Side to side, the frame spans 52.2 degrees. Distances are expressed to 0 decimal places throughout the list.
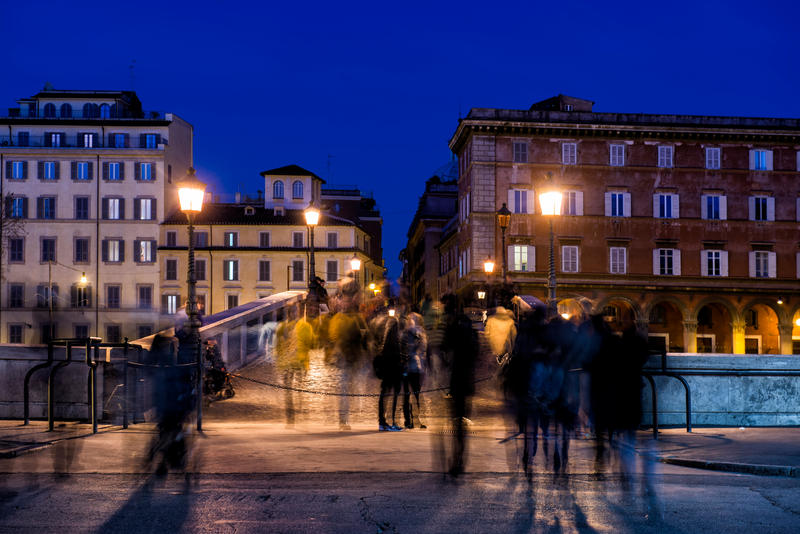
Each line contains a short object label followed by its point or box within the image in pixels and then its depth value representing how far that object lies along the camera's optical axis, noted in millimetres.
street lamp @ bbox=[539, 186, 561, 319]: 22297
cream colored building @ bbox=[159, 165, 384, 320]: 76438
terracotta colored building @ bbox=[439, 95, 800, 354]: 53719
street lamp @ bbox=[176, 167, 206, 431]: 14232
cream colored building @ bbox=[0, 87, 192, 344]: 75562
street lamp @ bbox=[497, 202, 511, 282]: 27656
